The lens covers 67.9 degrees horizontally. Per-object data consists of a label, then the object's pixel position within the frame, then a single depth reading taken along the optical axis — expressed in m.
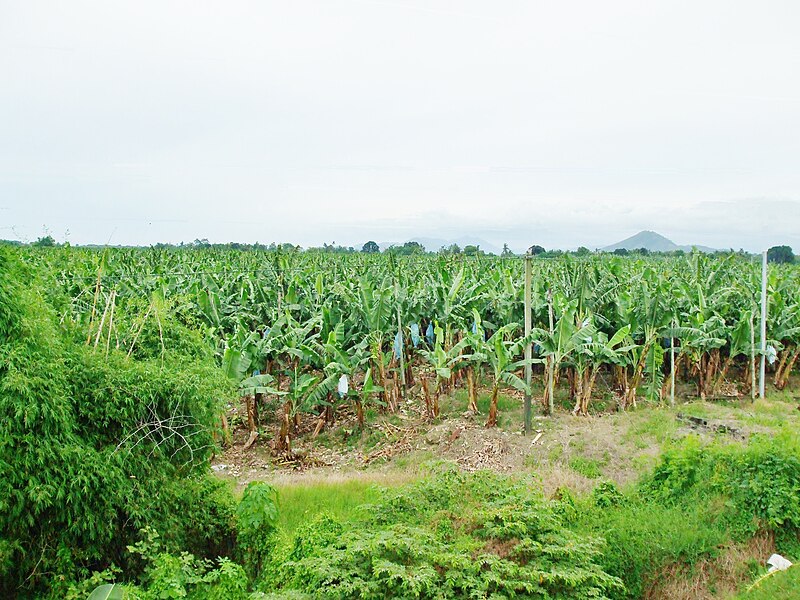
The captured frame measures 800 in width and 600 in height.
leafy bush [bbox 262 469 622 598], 4.94
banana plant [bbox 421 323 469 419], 10.78
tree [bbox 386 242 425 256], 47.19
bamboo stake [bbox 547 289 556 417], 11.62
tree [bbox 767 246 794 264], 43.79
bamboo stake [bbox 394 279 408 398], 12.57
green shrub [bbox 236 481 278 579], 6.56
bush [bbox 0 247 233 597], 5.19
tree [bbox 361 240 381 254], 58.25
